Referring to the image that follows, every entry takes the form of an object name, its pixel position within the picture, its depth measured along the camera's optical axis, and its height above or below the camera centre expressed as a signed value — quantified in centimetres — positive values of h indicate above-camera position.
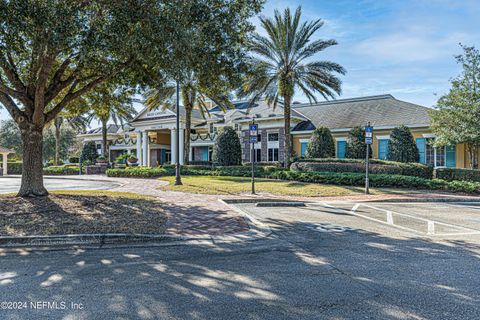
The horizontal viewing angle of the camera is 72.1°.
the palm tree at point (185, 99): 2620 +532
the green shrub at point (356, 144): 2530 +127
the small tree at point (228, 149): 2777 +99
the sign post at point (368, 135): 1602 +123
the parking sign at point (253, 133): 1485 +125
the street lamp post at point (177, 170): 1878 -53
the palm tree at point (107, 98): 1351 +270
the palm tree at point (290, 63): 2273 +684
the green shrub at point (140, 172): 2620 -92
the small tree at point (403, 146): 2372 +99
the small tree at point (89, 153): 4066 +103
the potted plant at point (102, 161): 3564 +2
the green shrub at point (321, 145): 2569 +121
